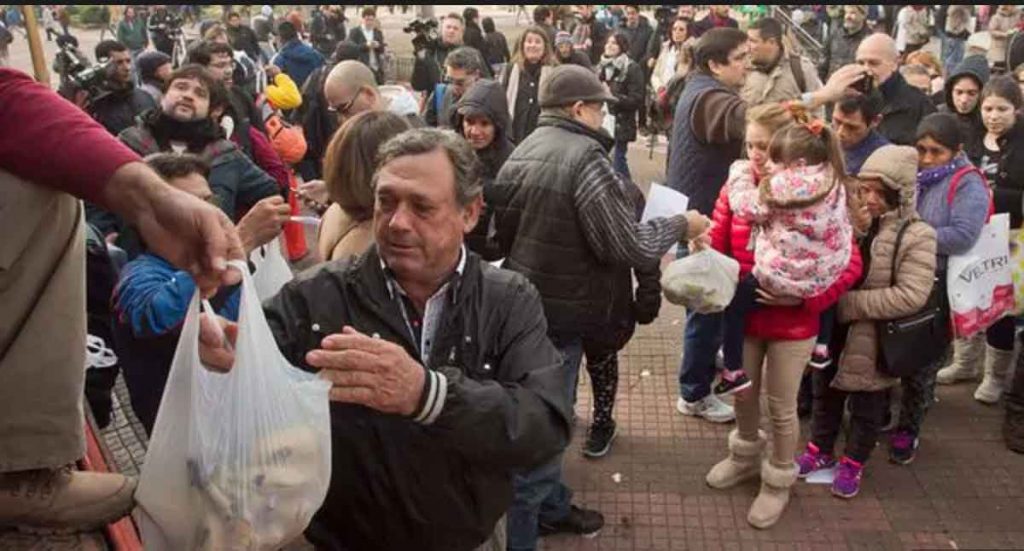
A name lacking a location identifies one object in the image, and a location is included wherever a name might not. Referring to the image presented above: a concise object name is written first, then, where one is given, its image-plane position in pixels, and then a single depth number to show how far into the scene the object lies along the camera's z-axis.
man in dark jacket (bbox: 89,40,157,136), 5.68
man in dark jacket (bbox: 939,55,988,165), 5.22
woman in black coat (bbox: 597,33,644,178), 8.94
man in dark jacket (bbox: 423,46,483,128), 5.90
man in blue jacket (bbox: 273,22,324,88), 9.70
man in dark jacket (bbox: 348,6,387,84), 13.52
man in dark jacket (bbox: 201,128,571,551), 1.96
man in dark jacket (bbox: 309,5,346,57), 16.92
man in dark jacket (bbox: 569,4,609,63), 13.99
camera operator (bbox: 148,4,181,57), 12.63
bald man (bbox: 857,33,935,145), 5.35
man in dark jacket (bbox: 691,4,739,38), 10.47
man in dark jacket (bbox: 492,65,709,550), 3.45
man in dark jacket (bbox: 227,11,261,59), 12.37
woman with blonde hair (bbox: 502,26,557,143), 6.71
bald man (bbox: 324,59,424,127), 4.75
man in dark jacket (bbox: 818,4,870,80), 10.75
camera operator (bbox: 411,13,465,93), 9.63
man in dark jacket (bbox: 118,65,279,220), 4.08
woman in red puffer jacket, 3.70
